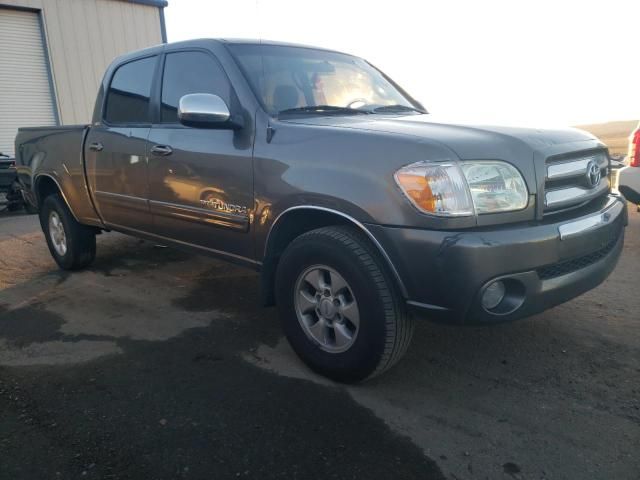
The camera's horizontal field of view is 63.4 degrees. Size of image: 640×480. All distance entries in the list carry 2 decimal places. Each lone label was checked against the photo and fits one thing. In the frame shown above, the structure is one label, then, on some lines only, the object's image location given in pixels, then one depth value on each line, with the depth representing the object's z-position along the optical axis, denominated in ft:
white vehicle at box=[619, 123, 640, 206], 15.92
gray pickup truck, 7.36
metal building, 41.86
